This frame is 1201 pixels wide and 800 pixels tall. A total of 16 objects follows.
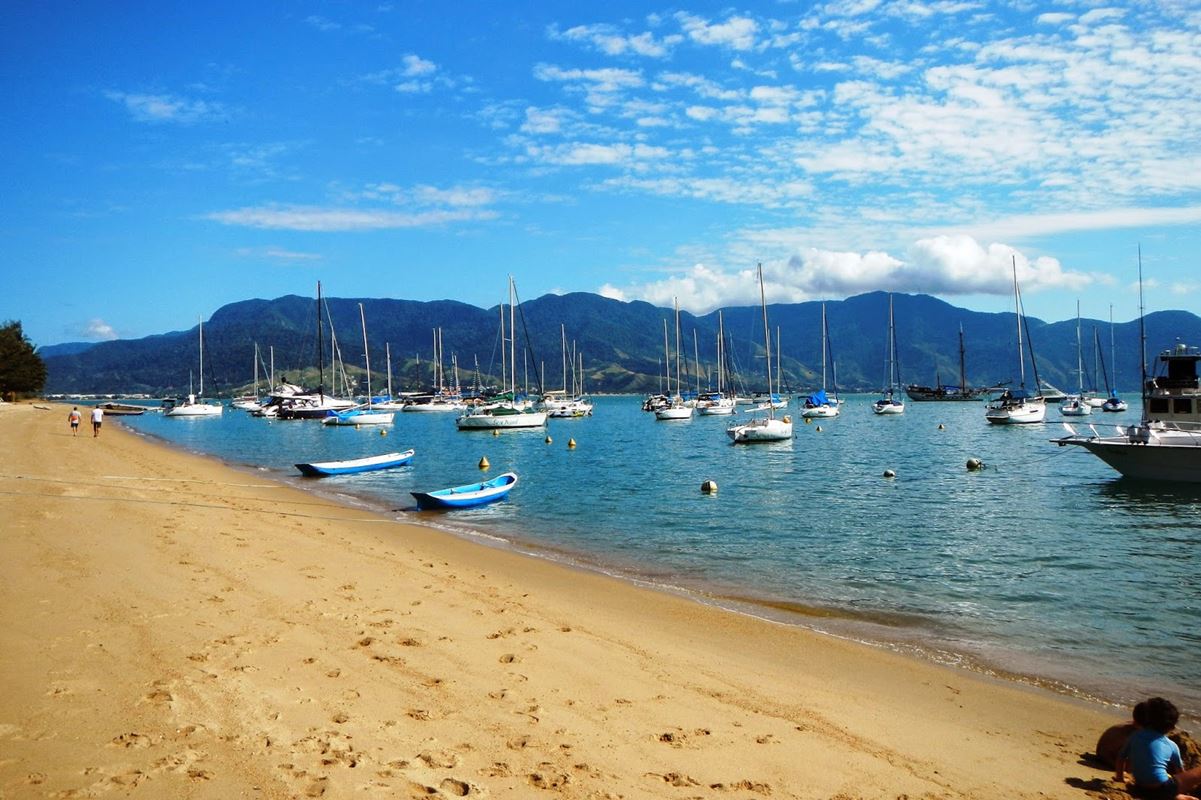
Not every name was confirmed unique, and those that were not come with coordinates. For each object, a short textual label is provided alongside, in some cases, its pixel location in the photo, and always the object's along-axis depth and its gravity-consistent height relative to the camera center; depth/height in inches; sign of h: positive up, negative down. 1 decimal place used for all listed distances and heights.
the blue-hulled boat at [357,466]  1498.5 -128.5
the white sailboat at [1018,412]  3240.7 -159.8
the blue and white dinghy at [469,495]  1050.4 -137.1
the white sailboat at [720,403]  4173.2 -84.6
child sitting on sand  264.4 -136.8
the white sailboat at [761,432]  2272.4 -138.0
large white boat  1272.1 -114.9
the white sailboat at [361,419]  3448.8 -73.2
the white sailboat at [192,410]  4702.3 -0.2
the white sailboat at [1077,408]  4153.5 -200.6
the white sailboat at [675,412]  3949.3 -121.0
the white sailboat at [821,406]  3988.9 -125.8
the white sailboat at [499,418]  3058.6 -88.1
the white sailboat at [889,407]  4503.0 -159.0
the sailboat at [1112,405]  4470.5 -202.4
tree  4116.6 +289.1
